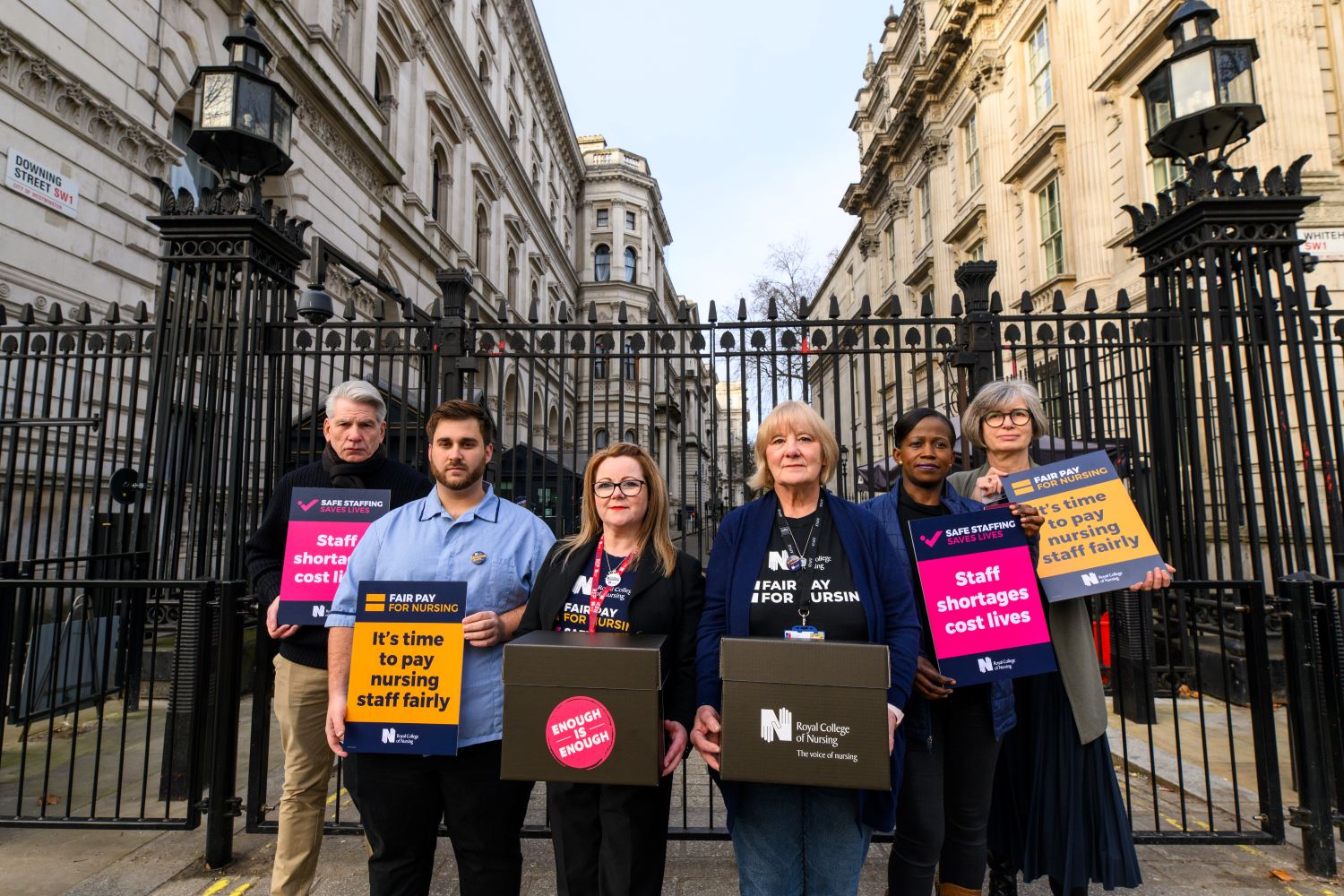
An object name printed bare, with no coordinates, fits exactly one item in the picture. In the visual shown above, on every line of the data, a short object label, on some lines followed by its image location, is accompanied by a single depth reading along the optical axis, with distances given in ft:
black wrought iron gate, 12.83
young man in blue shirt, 8.36
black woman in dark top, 8.57
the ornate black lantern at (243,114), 14.25
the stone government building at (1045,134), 36.17
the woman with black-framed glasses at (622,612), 7.74
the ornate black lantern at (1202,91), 13.84
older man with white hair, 10.06
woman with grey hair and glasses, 9.60
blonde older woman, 7.80
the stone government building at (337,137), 28.89
